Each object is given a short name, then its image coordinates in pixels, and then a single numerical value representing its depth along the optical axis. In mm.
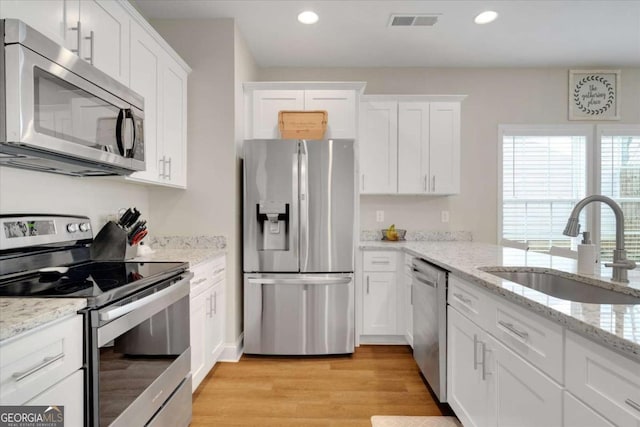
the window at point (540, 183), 3865
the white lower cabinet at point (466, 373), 1592
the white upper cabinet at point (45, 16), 1263
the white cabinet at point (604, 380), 795
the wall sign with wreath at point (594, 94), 3809
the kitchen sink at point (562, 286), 1418
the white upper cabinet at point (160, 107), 2131
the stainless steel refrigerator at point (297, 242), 2848
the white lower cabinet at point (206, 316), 2145
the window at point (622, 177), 3840
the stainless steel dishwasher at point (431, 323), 2033
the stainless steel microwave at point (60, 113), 1098
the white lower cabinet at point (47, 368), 845
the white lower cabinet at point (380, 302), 3162
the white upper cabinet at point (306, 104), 3186
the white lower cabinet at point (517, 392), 1096
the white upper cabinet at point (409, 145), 3473
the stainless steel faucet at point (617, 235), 1424
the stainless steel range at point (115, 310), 1158
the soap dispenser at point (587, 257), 1575
